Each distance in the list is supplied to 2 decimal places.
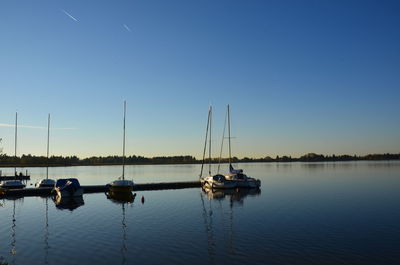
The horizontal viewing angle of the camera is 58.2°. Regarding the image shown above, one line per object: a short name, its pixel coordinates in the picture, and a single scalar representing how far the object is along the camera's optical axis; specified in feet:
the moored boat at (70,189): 167.06
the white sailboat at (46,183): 199.02
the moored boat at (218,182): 213.66
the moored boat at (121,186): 175.83
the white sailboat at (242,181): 220.23
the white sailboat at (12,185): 195.14
